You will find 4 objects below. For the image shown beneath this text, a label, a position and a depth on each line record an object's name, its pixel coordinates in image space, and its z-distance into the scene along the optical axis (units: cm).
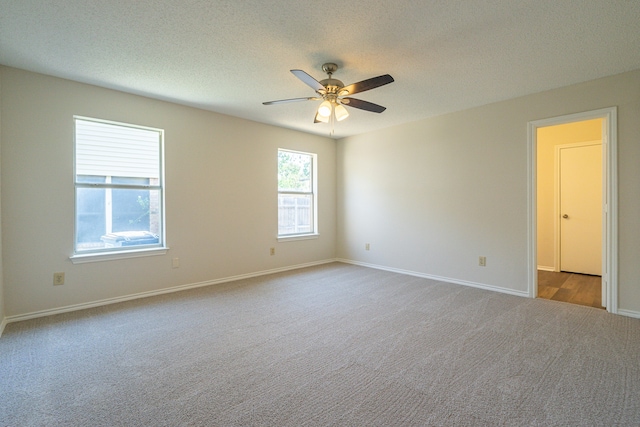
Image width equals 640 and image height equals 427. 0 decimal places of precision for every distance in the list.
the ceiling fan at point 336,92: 242
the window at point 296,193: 530
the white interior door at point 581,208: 480
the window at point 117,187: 336
